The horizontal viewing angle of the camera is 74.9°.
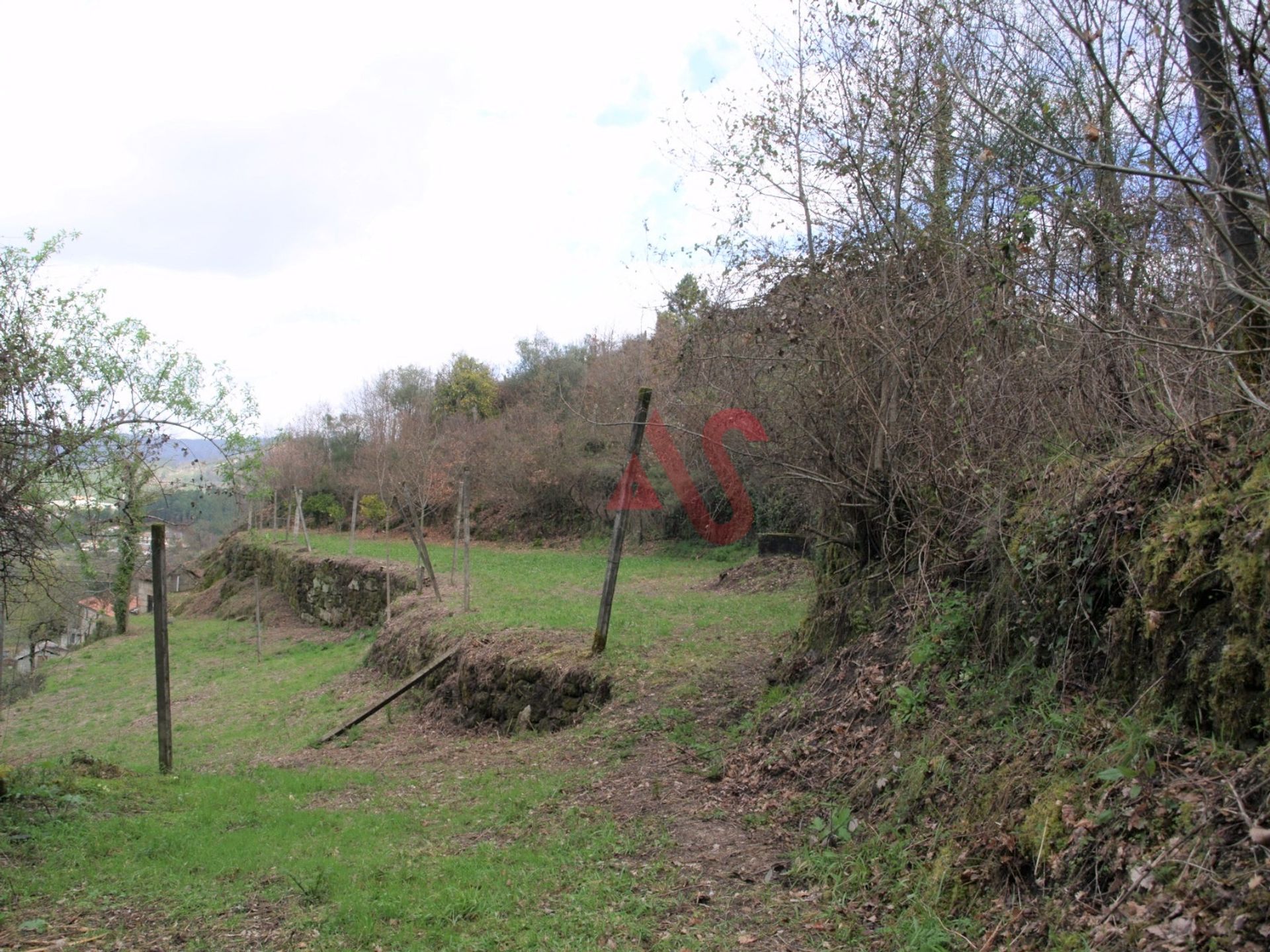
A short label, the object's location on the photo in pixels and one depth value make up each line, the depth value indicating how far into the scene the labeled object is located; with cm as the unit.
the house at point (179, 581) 2866
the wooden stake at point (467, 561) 1386
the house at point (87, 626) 2345
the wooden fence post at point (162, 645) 877
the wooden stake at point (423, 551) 1545
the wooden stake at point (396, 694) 1045
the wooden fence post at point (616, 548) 888
